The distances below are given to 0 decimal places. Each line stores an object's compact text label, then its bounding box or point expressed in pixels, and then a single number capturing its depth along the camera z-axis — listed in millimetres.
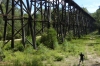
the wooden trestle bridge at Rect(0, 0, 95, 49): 14080
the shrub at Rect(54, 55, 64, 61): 10945
